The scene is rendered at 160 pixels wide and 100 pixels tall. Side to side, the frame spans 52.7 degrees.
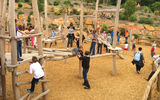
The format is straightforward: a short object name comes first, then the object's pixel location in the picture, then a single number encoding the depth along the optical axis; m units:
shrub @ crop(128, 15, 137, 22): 21.85
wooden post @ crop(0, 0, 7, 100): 3.98
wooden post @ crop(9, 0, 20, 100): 3.67
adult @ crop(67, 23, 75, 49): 8.04
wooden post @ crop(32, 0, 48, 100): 4.32
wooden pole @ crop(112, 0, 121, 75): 7.03
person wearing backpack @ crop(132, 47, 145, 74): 7.43
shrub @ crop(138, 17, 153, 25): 21.86
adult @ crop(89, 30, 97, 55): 8.37
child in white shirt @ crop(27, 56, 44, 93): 4.17
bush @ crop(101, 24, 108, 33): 19.02
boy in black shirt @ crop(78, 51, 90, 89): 5.74
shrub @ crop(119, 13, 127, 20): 22.33
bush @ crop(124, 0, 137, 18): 20.70
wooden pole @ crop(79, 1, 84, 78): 6.70
